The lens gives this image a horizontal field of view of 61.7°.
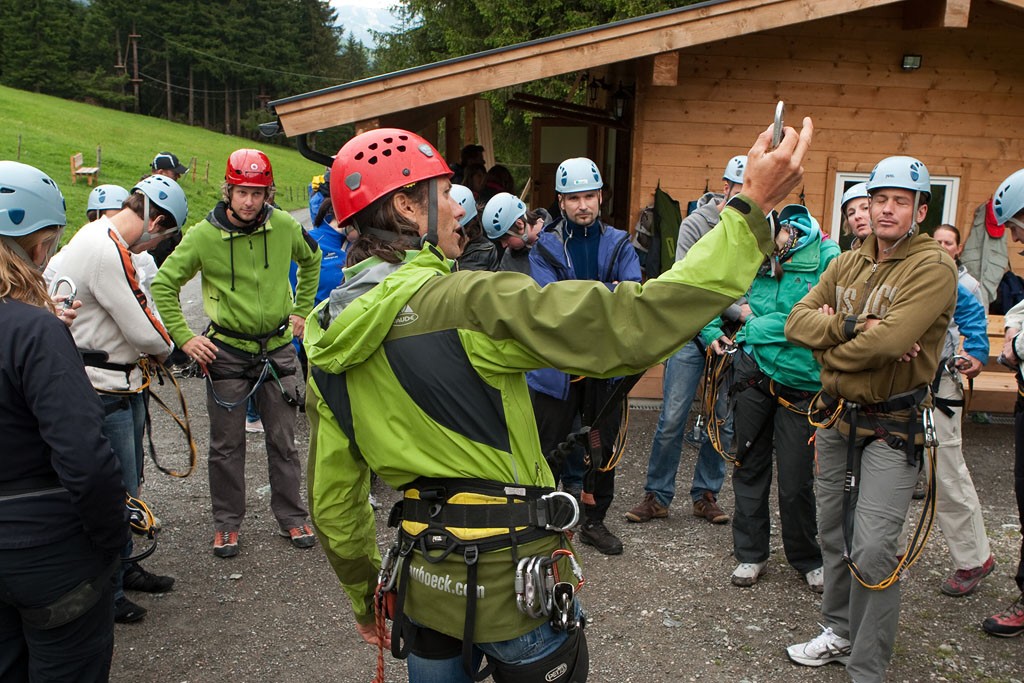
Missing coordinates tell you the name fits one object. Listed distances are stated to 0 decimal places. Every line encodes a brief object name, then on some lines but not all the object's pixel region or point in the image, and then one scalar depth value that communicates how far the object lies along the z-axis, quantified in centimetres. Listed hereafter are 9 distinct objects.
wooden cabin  952
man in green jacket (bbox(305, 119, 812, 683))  196
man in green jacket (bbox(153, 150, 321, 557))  555
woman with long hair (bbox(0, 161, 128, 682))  261
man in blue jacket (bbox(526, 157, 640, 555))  562
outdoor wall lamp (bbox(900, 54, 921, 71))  948
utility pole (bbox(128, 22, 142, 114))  6975
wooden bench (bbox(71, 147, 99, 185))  2923
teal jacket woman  478
